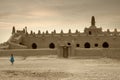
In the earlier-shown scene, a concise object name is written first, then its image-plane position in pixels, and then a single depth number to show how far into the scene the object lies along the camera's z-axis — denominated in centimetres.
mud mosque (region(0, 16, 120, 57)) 5006
